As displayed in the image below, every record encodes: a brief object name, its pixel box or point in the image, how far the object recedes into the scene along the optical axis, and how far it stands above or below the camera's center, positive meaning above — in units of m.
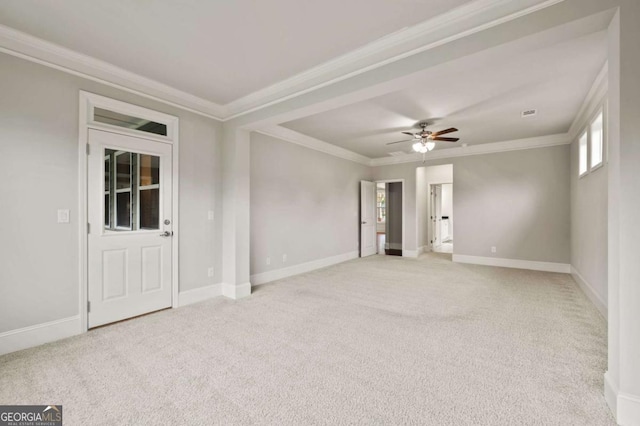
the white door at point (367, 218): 7.67 -0.13
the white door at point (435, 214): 8.87 -0.03
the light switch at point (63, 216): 2.79 -0.02
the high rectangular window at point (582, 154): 4.48 +0.95
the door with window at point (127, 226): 3.05 -0.14
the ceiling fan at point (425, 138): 4.90 +1.30
